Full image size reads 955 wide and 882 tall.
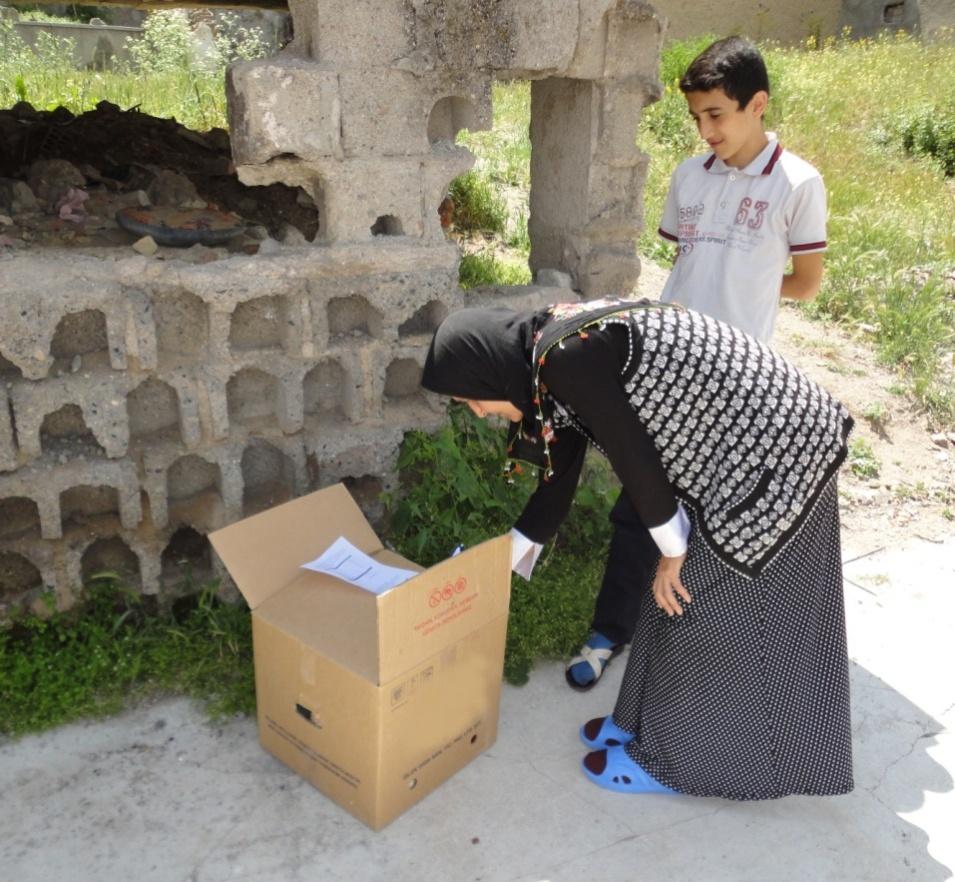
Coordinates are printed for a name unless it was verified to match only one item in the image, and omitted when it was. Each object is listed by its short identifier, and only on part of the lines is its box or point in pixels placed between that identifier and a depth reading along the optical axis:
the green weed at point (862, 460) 4.64
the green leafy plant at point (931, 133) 9.58
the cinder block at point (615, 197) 3.77
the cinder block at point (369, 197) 3.10
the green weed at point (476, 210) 6.94
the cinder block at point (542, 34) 3.16
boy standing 2.78
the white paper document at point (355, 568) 2.64
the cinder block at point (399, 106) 3.02
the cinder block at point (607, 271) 3.84
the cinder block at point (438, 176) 3.24
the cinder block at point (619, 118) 3.62
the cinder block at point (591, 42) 3.29
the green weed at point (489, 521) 3.28
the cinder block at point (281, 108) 2.83
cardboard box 2.34
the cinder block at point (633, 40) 3.45
